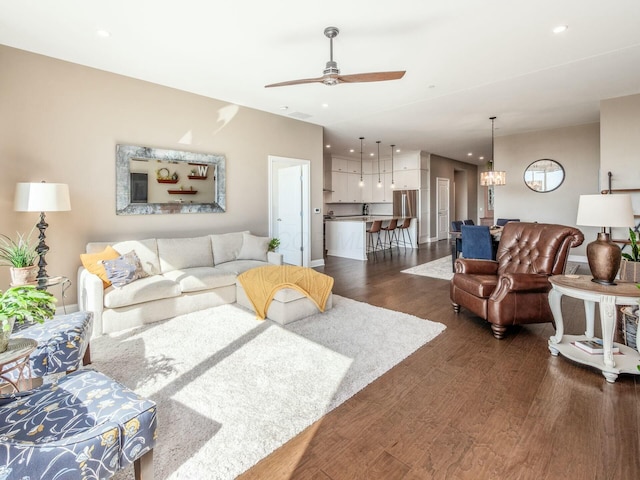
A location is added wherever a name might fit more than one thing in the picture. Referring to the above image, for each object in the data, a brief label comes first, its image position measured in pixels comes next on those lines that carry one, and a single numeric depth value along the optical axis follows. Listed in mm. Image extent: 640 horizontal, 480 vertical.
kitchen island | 7383
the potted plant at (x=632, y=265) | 3141
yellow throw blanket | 3535
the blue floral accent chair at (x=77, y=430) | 970
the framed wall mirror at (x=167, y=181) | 4232
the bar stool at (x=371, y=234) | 7820
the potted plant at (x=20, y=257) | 3076
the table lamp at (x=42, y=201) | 3053
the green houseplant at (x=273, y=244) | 5230
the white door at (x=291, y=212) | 6154
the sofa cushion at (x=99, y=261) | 3404
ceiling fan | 2998
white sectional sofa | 3248
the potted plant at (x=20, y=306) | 1279
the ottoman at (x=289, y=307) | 3412
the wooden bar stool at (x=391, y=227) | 8483
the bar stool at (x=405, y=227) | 9008
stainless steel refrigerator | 9758
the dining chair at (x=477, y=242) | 4977
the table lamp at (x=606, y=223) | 2365
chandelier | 6031
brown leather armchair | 2982
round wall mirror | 7148
